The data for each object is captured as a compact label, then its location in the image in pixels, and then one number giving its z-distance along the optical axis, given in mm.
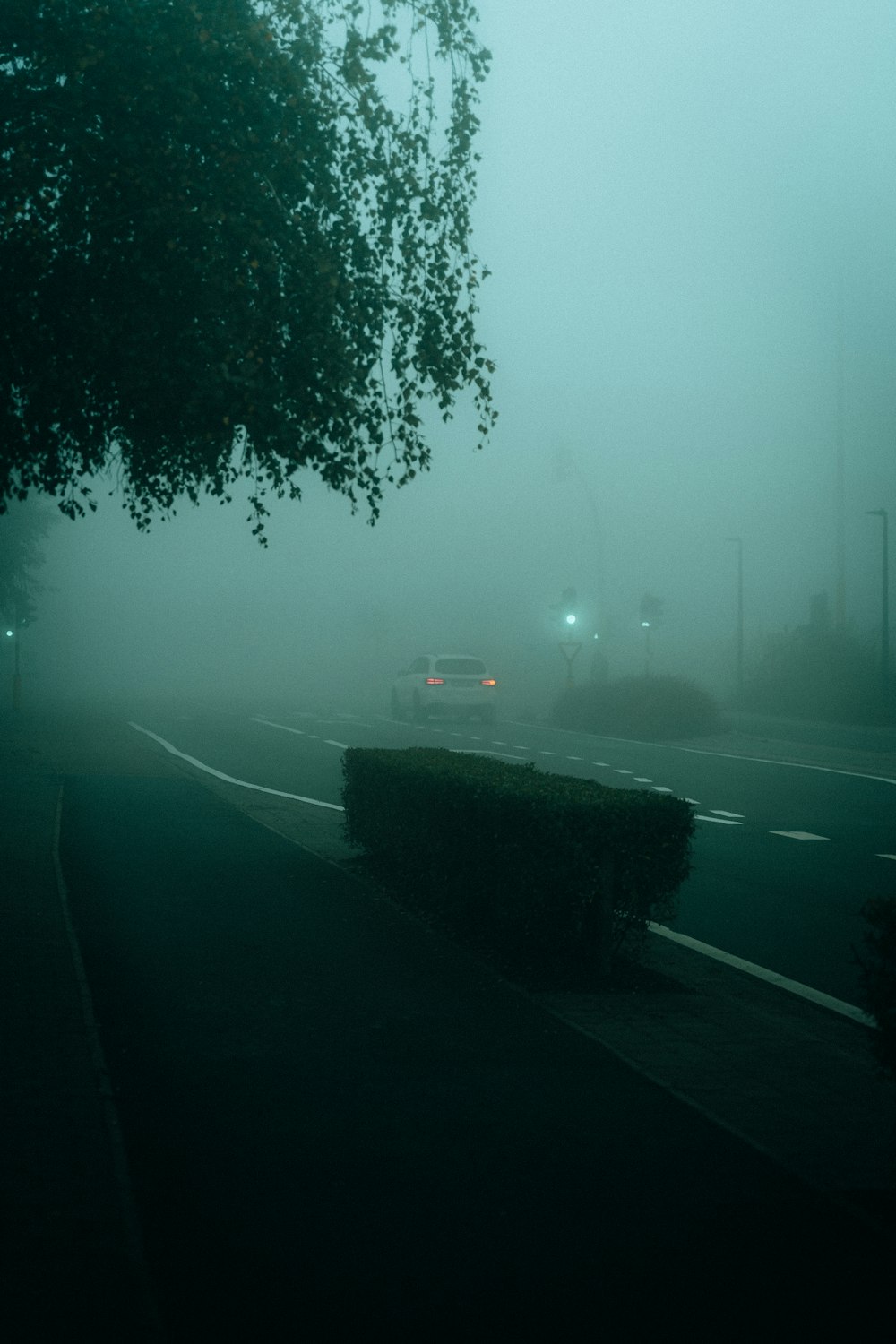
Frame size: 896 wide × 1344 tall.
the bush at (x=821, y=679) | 43156
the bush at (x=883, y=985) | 3922
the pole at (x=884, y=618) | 42438
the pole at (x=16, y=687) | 44125
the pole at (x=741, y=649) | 52812
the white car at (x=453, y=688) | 37906
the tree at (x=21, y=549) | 48031
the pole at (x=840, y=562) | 45938
